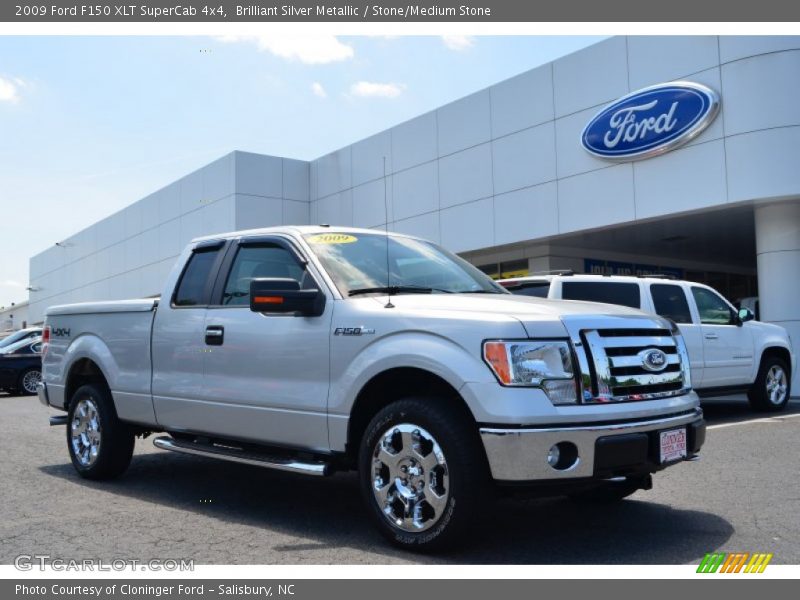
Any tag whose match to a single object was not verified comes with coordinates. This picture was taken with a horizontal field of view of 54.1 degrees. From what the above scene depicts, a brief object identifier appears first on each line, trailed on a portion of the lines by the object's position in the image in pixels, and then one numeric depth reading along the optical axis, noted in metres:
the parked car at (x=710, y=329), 9.88
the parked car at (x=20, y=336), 19.61
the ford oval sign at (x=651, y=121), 15.77
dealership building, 15.27
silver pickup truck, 4.13
